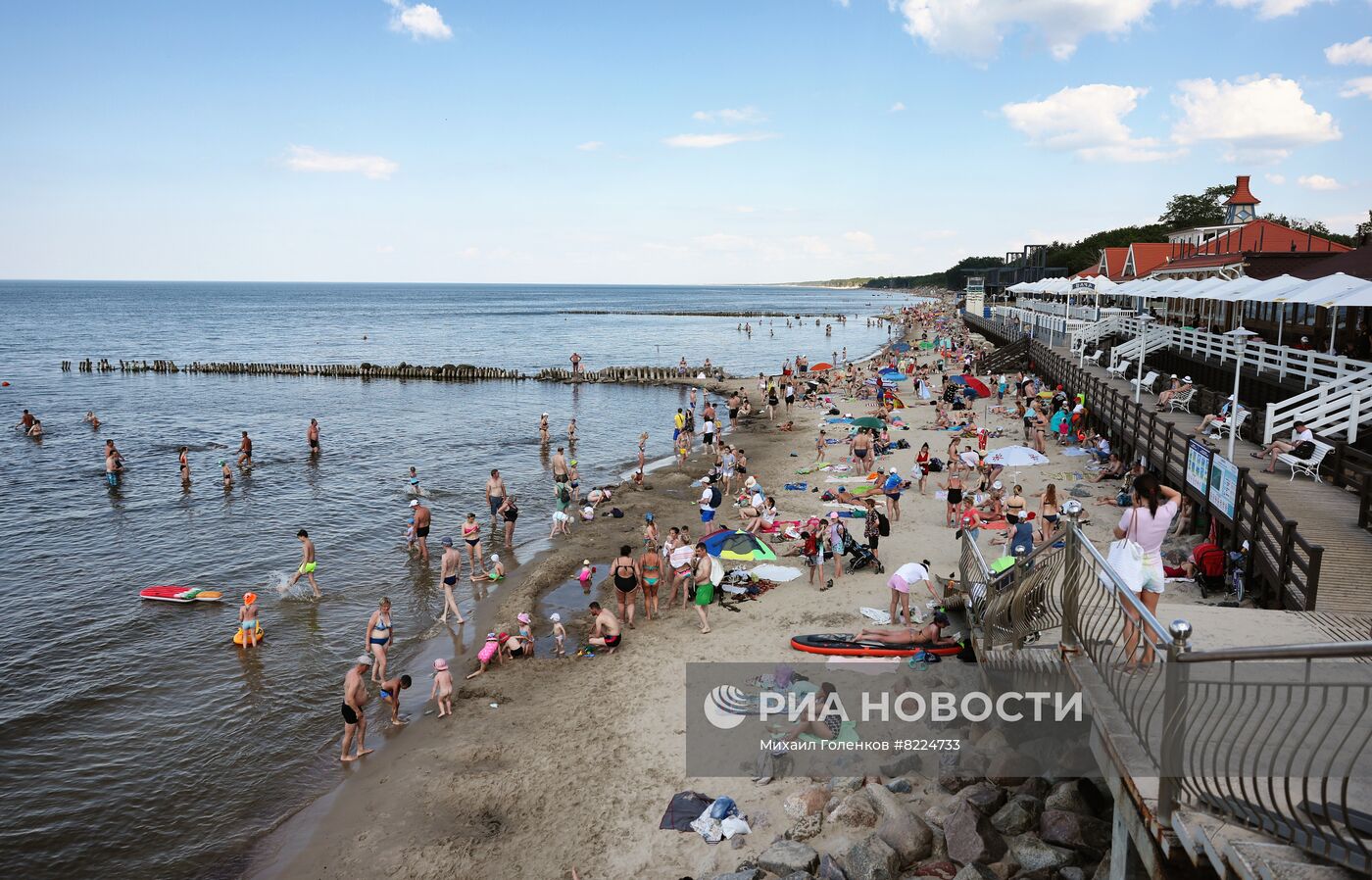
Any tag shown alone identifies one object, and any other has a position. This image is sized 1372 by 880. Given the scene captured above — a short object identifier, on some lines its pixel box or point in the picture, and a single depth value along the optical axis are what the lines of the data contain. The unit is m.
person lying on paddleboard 10.70
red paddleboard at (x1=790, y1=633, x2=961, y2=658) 10.64
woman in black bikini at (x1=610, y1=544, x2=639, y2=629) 12.88
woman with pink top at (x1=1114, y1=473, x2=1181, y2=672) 6.36
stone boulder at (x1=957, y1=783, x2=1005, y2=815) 7.21
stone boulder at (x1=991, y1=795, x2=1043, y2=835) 6.89
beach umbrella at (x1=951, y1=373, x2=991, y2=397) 26.50
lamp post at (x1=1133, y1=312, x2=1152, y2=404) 20.48
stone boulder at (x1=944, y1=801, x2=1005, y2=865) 6.59
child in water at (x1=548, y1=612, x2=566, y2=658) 12.54
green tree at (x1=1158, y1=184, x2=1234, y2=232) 83.69
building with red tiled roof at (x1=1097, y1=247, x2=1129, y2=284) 55.53
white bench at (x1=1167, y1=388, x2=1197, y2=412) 19.31
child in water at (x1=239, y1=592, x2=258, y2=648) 13.35
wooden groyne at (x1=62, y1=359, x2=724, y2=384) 51.81
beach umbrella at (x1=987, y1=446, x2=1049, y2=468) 16.94
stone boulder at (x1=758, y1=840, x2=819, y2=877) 6.89
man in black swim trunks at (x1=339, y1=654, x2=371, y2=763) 10.06
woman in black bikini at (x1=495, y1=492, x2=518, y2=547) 18.34
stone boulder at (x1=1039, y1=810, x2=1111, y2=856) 6.41
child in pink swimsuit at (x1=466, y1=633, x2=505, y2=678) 12.24
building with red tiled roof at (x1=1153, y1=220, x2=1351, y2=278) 32.50
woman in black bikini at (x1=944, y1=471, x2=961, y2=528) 16.61
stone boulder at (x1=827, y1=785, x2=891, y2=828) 7.39
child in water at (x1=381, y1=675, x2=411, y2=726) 11.05
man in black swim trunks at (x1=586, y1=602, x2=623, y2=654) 12.45
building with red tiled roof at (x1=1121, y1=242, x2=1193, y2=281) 49.28
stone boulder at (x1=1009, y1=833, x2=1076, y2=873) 6.24
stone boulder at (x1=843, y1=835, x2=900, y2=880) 6.54
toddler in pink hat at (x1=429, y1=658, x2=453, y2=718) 11.02
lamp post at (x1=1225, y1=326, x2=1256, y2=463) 12.98
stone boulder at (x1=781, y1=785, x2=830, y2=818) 7.68
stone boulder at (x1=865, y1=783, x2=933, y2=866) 6.82
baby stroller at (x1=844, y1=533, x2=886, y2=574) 14.49
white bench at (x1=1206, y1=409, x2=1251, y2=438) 15.55
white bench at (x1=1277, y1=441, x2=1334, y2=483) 12.58
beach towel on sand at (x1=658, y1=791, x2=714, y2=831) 8.01
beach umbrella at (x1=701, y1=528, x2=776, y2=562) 14.06
